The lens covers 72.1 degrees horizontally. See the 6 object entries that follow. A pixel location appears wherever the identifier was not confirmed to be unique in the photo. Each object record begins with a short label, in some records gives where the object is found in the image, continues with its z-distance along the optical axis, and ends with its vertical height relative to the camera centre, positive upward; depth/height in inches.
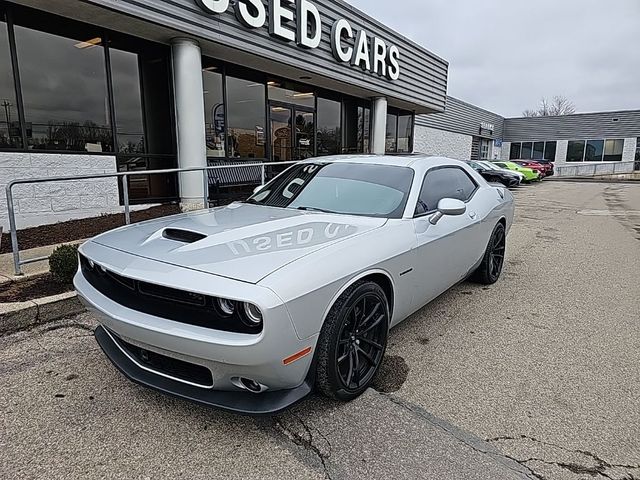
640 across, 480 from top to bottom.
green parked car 1006.4 -30.2
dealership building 271.6 +54.3
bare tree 3167.6 +331.0
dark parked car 847.7 -37.7
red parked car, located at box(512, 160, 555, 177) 1119.6 -25.5
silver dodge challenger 82.9 -28.1
